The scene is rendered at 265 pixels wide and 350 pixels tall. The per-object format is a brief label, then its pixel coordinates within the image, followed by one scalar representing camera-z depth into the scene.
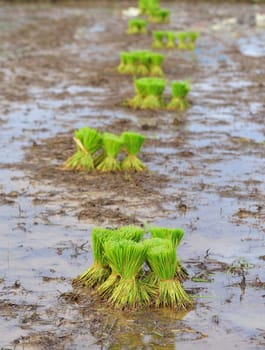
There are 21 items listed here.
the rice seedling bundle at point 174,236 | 6.22
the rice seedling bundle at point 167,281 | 5.72
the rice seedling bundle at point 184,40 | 20.16
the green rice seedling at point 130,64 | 15.74
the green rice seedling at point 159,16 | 25.99
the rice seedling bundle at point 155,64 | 15.59
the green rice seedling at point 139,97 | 12.75
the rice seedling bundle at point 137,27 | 22.84
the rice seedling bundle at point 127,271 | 5.68
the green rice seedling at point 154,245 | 5.85
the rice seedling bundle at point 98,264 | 6.01
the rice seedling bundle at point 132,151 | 9.04
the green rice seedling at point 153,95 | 12.60
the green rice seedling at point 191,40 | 20.18
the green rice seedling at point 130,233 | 6.02
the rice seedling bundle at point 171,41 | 20.19
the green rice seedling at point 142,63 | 15.69
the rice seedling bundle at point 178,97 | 12.73
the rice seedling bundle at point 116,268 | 5.88
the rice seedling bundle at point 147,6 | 27.55
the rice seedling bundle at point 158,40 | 20.19
